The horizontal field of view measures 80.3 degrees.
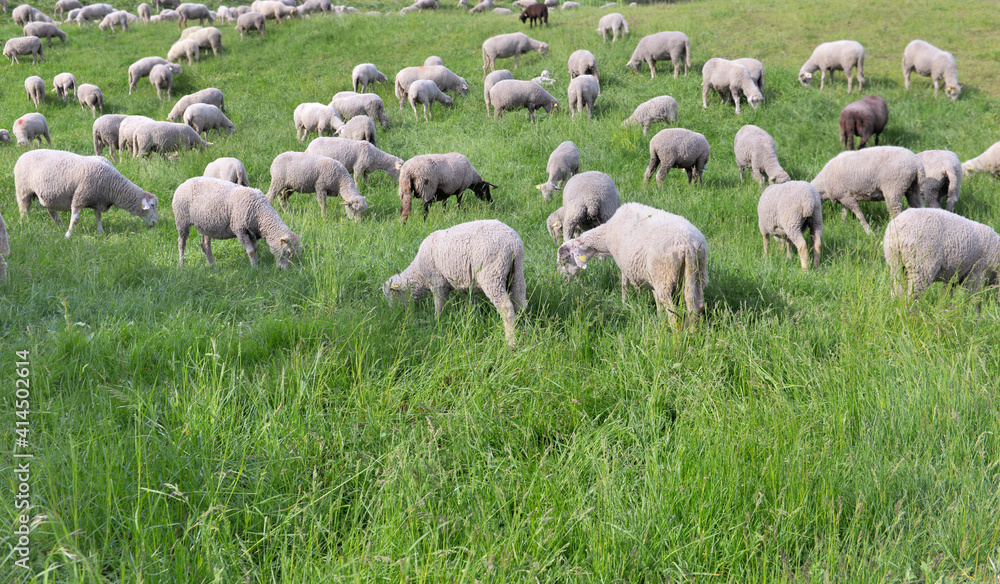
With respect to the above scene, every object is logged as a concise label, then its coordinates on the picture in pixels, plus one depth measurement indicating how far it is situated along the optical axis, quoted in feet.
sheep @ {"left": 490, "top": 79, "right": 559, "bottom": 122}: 47.52
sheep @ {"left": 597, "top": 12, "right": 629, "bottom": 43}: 67.00
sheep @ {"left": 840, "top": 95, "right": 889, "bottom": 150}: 38.70
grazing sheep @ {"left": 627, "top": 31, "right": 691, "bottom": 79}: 55.36
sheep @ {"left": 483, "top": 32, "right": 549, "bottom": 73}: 63.57
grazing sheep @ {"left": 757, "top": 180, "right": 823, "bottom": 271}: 23.12
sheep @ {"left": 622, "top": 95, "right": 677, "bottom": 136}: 41.83
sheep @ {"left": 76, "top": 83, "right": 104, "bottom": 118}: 55.97
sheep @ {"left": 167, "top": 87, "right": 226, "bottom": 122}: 53.67
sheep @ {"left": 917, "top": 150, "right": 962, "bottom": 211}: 28.02
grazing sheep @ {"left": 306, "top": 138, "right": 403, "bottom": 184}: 34.30
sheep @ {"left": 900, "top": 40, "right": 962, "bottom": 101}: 49.80
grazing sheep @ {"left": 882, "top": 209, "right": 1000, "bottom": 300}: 17.30
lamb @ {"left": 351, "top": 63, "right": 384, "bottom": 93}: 57.89
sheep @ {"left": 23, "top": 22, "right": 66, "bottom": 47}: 71.41
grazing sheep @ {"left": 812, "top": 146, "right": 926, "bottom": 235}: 26.89
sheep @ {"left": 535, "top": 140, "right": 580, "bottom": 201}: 32.96
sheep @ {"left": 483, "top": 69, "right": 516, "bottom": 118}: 50.88
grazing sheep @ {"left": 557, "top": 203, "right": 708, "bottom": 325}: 16.22
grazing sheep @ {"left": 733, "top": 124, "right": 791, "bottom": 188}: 32.94
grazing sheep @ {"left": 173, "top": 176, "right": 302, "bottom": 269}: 22.16
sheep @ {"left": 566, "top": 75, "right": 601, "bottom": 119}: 46.39
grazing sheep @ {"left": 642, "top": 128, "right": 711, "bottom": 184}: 32.94
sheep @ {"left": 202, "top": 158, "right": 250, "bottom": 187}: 31.76
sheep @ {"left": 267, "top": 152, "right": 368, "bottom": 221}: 29.32
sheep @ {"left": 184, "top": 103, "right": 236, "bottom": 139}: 48.21
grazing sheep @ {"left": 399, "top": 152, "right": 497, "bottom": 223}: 29.32
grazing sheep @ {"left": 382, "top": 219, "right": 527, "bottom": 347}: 16.14
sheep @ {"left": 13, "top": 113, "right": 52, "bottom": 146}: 47.98
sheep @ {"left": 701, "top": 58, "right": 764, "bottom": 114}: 45.91
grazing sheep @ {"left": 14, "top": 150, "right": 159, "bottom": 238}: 26.45
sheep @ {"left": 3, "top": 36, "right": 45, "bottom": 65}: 67.41
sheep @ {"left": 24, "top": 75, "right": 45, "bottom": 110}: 57.41
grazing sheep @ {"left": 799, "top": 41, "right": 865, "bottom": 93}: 51.47
